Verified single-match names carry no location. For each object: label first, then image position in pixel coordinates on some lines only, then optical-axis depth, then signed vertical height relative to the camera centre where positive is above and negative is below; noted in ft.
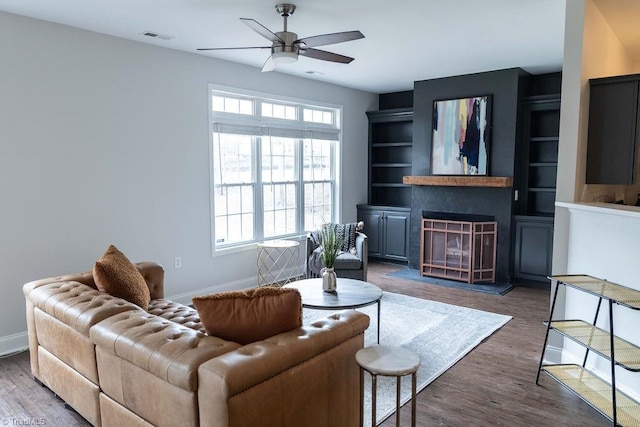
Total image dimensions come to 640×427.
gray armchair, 16.49 -3.31
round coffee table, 11.15 -3.27
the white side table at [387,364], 6.70 -2.95
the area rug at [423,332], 9.87 -4.73
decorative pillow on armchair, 17.70 -2.49
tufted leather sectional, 5.65 -2.84
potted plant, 12.27 -2.57
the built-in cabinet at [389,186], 22.45 -0.71
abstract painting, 19.10 +1.66
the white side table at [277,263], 17.75 -3.86
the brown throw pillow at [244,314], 6.68 -2.13
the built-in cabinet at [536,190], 18.17 -0.72
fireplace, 18.95 -3.24
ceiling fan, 10.15 +3.13
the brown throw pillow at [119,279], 9.39 -2.30
